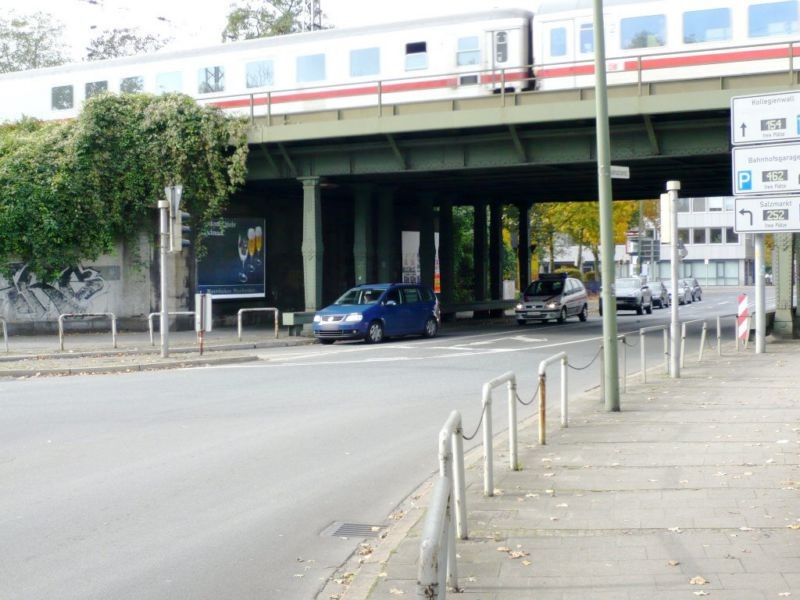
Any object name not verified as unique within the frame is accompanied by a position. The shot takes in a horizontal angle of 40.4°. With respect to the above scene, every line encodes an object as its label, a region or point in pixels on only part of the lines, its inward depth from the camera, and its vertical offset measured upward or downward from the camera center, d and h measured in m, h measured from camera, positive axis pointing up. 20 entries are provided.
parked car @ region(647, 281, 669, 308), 57.62 -1.41
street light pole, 13.37 +0.58
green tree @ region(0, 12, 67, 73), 77.19 +16.91
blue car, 28.53 -1.12
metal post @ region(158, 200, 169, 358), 23.25 +0.16
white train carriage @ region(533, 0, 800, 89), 26.38 +5.77
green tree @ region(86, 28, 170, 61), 80.25 +17.31
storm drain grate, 7.75 -1.86
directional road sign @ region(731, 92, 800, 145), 19.20 +2.66
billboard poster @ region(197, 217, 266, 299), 37.59 +0.54
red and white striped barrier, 24.12 -1.28
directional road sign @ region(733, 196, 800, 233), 19.95 +0.95
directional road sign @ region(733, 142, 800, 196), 19.45 +1.75
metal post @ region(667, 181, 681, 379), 17.59 -0.14
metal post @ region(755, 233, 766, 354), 23.33 -0.72
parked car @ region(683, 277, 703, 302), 67.06 -1.35
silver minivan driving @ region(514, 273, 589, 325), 39.31 -1.13
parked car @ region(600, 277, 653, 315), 49.75 -1.24
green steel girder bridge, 26.86 +3.15
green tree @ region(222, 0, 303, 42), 71.31 +16.82
